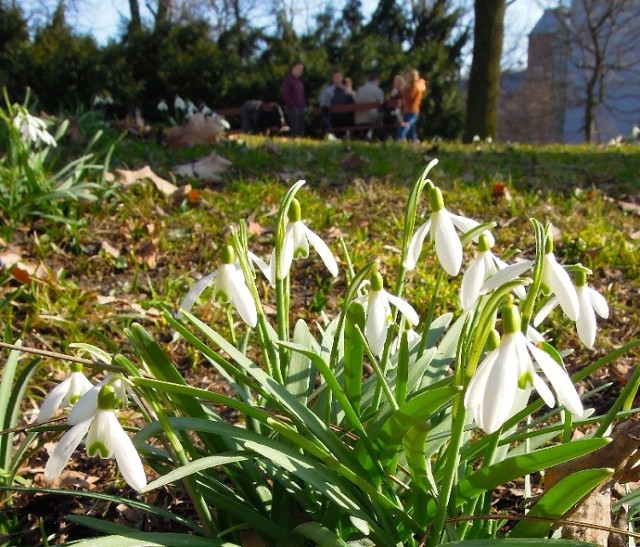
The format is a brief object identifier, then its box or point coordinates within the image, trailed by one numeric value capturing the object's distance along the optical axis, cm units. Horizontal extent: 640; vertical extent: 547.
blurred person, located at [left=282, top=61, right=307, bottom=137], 1212
